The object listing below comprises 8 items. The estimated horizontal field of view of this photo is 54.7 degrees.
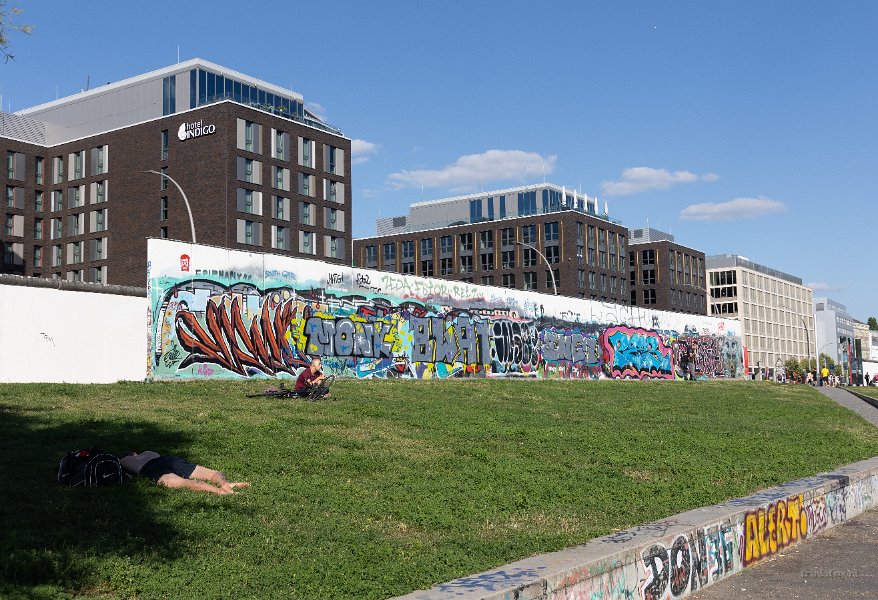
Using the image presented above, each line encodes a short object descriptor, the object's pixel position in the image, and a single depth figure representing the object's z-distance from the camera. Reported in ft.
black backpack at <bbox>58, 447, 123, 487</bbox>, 27.07
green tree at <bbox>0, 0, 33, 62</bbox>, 38.01
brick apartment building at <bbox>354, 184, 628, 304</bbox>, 331.36
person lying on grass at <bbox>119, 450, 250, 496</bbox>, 28.02
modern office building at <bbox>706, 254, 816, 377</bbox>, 467.52
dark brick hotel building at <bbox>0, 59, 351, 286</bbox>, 229.86
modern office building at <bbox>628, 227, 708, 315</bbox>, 392.47
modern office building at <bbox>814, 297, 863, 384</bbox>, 588.91
